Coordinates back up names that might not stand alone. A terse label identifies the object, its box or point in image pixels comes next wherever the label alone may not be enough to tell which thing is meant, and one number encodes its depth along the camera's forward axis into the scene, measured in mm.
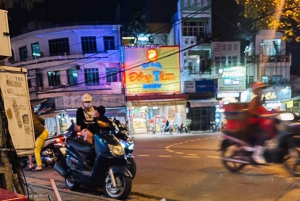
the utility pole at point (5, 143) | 3258
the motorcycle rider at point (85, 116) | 5174
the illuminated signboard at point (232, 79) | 21203
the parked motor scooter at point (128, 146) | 5184
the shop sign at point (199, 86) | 21312
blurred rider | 5066
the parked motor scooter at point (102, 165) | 4406
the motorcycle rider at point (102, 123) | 4805
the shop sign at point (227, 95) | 21406
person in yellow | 6820
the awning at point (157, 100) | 20625
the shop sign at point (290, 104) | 22138
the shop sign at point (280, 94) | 22203
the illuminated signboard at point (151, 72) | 21031
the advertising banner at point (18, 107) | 3330
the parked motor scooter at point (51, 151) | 7348
